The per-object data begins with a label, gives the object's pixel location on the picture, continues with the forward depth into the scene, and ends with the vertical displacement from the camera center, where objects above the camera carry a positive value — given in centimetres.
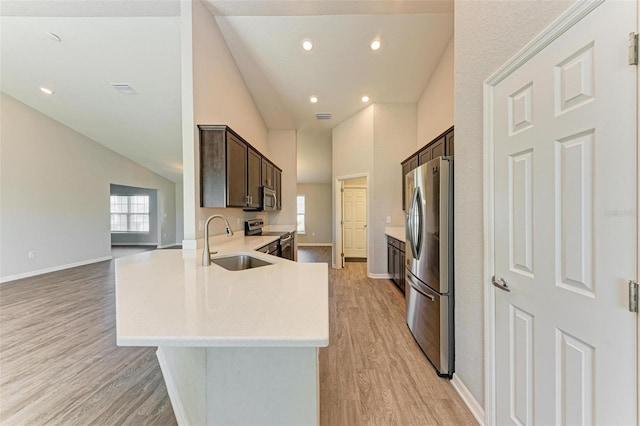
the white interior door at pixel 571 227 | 81 -7
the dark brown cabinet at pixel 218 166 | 269 +52
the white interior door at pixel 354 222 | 751 -32
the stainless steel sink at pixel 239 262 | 224 -47
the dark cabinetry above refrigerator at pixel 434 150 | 252 +75
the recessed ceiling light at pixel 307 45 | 327 +228
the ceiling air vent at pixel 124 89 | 414 +216
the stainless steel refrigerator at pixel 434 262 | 191 -43
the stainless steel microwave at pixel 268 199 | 417 +24
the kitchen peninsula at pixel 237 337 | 77 -39
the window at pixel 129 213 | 949 +0
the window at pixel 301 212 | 988 -2
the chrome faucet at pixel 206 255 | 176 -31
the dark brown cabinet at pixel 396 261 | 391 -87
